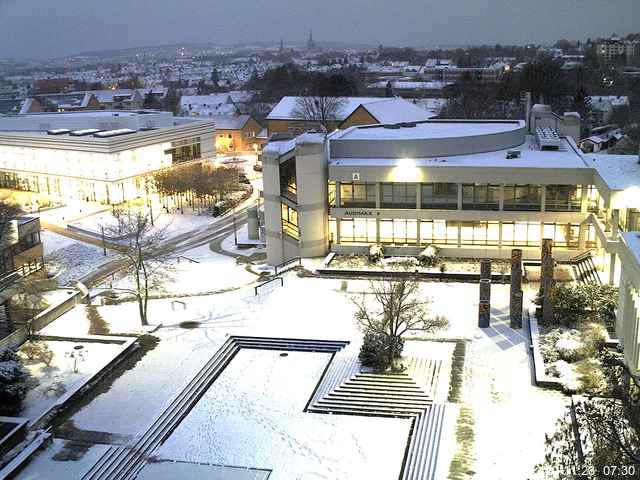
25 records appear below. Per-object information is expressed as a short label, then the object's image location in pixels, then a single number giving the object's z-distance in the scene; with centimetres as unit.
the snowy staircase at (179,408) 2559
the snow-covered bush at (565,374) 2872
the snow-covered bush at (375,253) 4616
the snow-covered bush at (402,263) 4434
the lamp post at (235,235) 5734
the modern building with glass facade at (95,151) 7394
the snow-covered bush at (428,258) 4512
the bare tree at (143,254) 3885
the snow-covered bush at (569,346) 3106
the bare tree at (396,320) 3180
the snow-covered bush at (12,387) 2914
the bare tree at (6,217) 4032
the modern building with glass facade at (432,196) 4553
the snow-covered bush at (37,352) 3403
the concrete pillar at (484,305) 3525
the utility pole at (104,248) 5573
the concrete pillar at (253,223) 5747
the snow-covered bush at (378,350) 3158
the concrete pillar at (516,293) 3522
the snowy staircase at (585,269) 4075
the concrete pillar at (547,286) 3456
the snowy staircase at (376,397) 2881
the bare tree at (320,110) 9550
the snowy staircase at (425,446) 2456
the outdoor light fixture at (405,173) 4662
